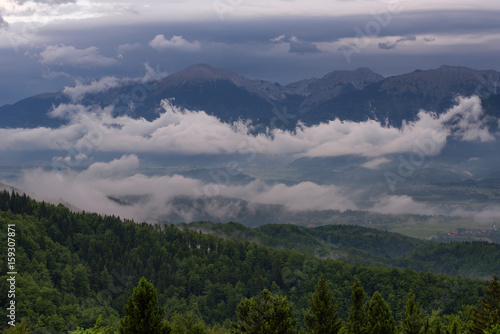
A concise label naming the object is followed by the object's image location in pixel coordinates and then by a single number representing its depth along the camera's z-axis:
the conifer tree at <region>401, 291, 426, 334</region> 85.62
